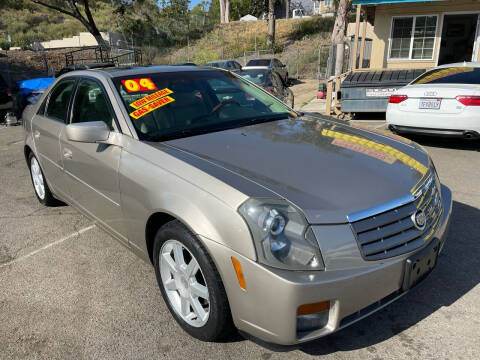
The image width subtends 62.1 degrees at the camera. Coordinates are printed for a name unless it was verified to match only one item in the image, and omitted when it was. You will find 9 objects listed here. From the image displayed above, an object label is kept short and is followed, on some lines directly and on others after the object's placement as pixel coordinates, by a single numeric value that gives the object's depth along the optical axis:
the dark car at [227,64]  17.93
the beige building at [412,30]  13.31
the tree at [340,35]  15.09
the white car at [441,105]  6.07
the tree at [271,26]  27.50
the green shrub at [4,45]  36.53
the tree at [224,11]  43.94
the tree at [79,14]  26.75
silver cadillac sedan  1.97
